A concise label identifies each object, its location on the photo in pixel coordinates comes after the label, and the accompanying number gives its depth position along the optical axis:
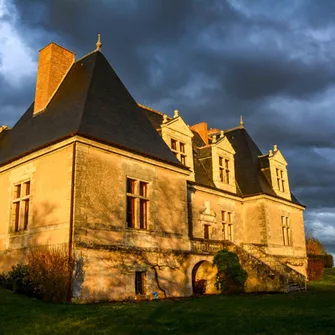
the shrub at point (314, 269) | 26.58
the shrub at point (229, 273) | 16.83
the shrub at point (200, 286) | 17.83
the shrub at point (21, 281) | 12.23
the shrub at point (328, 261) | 38.24
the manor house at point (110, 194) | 12.92
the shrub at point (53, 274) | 11.70
